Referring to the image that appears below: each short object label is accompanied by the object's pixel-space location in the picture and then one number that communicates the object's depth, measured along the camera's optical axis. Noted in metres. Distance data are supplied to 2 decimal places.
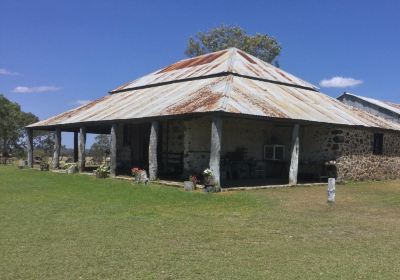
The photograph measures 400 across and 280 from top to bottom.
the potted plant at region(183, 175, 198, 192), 14.43
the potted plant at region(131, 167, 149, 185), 16.25
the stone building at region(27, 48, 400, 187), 16.83
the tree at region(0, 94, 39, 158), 43.12
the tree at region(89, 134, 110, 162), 41.75
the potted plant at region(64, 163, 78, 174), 21.44
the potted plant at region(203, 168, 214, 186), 14.16
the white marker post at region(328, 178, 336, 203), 12.24
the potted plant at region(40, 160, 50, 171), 23.48
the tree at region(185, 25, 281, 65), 44.12
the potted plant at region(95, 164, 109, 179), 18.83
